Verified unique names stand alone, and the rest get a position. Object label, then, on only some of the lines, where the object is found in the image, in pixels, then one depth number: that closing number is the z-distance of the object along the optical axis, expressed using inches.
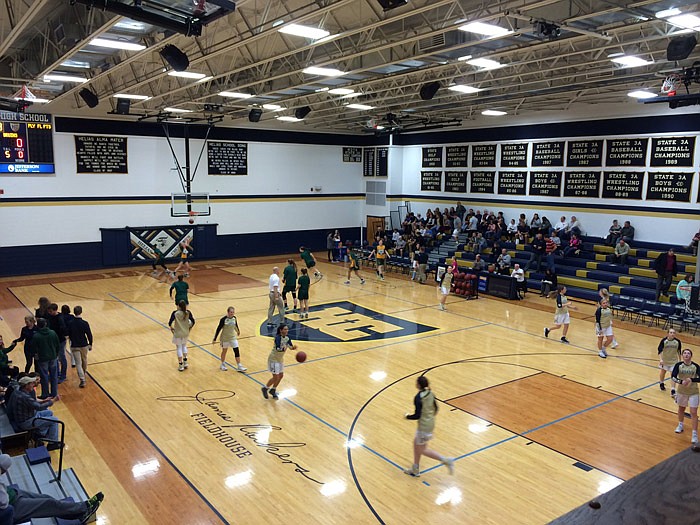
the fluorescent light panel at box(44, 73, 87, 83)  610.3
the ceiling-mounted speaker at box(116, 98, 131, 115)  855.7
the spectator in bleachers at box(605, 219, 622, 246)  878.4
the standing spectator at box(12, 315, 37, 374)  402.4
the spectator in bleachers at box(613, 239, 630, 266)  829.2
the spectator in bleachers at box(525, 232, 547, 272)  884.6
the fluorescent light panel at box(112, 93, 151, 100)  761.0
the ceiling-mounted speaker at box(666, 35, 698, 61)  473.4
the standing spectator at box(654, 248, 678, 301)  723.4
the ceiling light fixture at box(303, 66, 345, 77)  601.0
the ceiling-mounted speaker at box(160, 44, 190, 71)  484.1
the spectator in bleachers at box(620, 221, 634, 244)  871.7
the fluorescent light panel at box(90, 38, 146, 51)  439.6
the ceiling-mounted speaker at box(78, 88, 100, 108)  764.0
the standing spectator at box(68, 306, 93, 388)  435.5
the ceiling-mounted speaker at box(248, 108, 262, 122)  955.3
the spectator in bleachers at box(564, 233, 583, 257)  893.3
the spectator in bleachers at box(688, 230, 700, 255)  776.0
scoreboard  885.2
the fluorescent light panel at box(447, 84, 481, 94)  713.6
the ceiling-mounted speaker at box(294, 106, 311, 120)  956.9
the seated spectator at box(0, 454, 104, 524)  227.5
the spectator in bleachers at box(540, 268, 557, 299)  824.3
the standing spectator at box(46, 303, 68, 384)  439.5
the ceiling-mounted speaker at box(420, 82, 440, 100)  685.9
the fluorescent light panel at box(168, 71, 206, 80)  591.3
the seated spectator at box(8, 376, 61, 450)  329.4
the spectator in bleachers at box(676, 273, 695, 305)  670.5
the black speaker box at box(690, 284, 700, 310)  663.1
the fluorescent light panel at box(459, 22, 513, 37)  434.6
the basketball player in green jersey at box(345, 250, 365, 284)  882.8
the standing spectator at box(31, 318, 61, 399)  399.5
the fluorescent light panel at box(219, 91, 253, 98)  755.4
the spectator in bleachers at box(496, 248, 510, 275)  861.2
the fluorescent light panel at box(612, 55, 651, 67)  554.4
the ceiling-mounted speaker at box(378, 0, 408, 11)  345.1
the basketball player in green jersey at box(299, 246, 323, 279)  757.9
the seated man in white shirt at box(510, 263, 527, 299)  814.5
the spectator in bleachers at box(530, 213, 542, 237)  958.2
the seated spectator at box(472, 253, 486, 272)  855.3
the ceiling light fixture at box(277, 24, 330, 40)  436.5
